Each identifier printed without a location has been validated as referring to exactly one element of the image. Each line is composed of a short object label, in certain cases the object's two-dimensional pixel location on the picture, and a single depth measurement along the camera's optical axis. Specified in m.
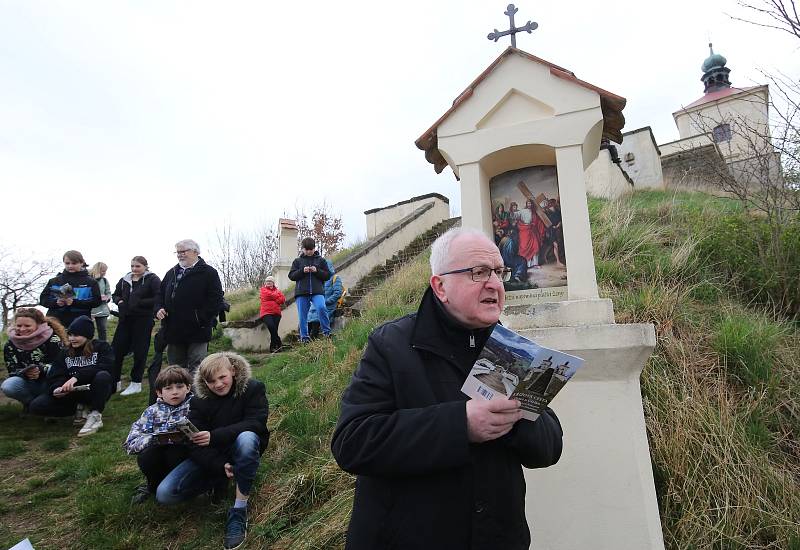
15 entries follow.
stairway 10.69
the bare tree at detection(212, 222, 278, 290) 29.27
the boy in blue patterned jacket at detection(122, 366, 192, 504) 3.66
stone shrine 2.82
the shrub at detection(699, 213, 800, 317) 5.32
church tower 36.97
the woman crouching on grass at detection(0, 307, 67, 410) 5.66
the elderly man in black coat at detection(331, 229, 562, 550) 1.67
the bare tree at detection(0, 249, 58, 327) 21.53
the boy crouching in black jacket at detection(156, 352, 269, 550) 3.57
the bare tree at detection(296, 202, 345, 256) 27.93
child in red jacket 9.59
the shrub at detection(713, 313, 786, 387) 3.98
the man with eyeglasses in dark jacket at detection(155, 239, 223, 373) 5.54
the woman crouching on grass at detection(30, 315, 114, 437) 5.54
